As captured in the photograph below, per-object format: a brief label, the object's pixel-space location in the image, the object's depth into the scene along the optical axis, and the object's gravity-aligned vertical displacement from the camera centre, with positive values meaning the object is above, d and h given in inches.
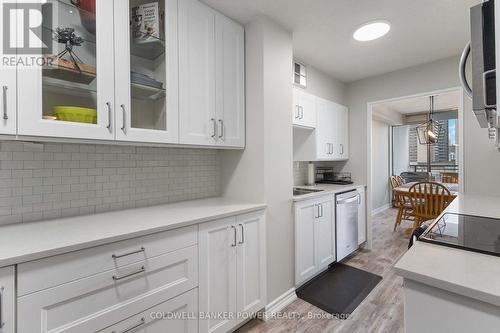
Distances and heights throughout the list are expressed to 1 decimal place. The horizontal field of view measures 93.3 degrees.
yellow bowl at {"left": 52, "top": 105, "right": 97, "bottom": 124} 46.5 +11.1
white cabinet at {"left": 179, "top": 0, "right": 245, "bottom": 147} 64.1 +26.6
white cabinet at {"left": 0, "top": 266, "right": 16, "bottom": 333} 33.5 -18.9
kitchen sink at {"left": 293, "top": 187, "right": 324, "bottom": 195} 108.4 -11.3
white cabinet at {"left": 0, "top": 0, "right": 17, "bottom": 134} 39.7 +12.2
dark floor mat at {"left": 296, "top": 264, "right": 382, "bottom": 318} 80.4 -47.1
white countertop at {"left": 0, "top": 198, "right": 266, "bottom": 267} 36.6 -12.0
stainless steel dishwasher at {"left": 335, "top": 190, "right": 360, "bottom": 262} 109.2 -27.4
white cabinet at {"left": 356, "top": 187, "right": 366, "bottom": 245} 125.8 -27.0
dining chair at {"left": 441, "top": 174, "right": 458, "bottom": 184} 203.9 -12.1
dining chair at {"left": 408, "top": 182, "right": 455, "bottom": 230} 129.6 -19.4
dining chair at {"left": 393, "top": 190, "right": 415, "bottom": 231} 156.2 -26.7
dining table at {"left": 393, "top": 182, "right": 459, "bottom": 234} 146.8 -16.5
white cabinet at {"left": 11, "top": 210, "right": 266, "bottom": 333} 36.5 -22.9
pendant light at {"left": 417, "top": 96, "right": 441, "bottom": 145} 180.8 +27.0
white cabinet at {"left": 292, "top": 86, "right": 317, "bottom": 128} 102.6 +26.2
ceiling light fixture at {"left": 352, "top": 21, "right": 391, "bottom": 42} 81.9 +49.0
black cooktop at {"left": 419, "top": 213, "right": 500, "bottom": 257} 37.1 -12.6
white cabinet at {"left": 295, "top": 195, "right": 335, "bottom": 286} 87.8 -28.4
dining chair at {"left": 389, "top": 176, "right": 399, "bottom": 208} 204.3 -14.3
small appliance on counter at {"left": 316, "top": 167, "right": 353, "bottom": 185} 136.6 -5.9
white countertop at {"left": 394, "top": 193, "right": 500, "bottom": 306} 26.2 -13.3
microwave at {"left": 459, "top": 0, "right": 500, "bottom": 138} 30.6 +14.5
